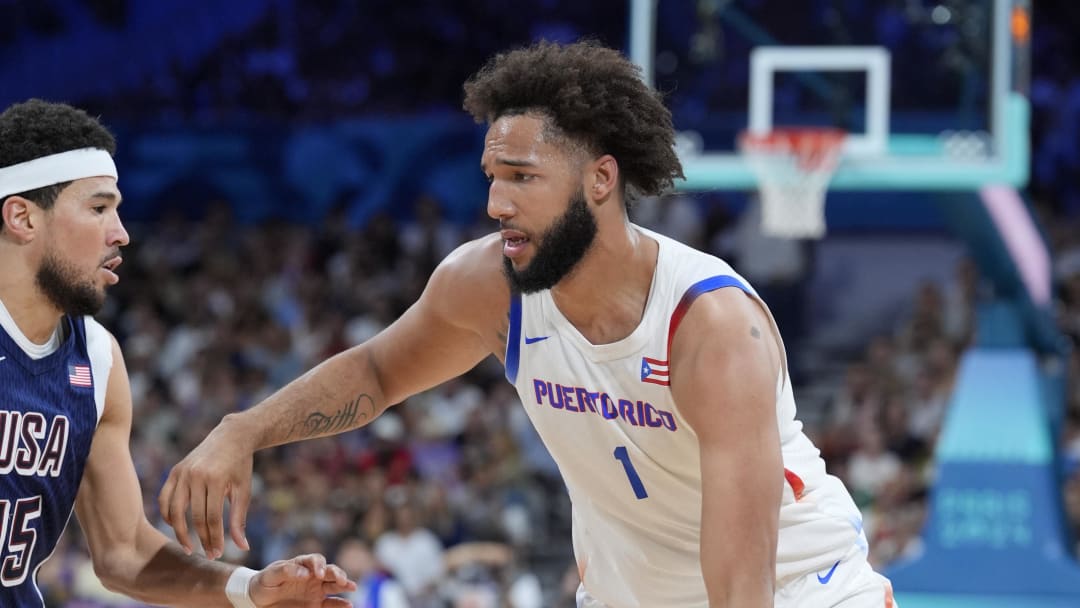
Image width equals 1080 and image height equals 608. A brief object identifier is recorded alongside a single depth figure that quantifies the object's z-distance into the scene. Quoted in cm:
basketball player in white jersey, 689
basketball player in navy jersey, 758
